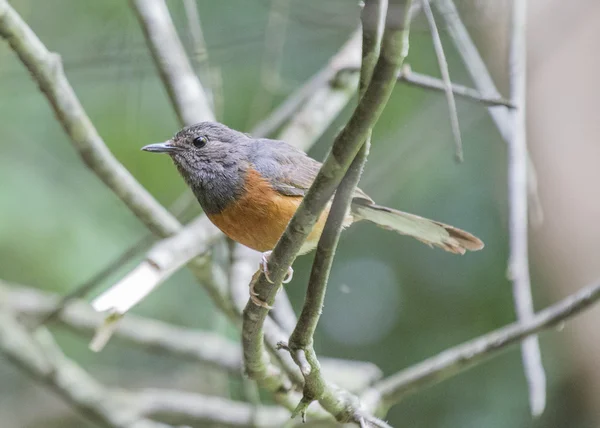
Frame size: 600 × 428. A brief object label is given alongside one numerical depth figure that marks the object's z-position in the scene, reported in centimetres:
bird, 652
